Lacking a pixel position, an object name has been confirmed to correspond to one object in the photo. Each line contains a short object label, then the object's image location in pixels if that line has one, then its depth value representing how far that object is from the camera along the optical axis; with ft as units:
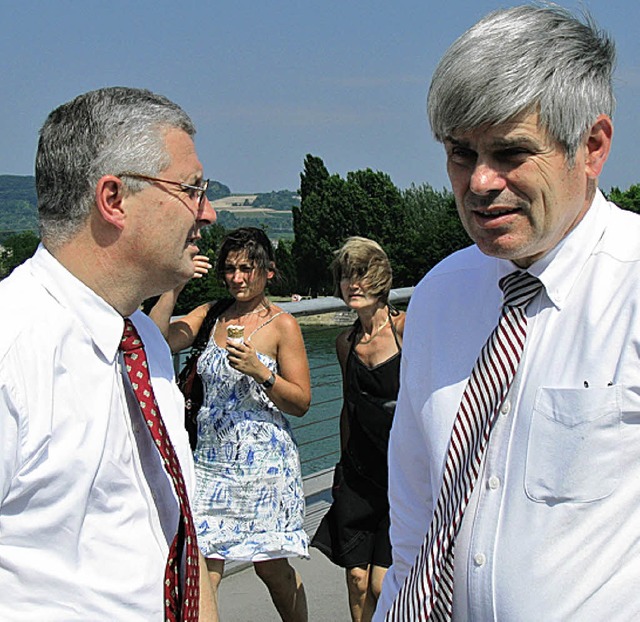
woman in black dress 14.34
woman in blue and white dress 14.06
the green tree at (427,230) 268.41
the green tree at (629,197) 259.25
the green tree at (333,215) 302.66
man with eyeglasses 6.29
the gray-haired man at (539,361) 5.73
